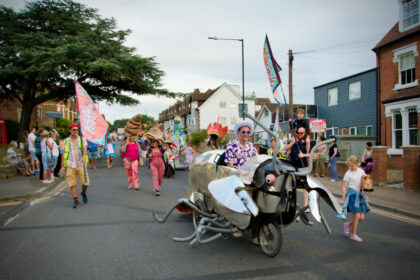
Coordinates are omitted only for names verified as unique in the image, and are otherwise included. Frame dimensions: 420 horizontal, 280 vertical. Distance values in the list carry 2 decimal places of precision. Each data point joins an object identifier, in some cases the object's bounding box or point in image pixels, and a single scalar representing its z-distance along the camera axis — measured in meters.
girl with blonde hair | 4.72
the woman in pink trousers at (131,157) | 9.70
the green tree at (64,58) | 19.86
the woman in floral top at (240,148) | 4.67
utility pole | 18.05
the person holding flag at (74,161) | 7.07
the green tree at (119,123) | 131.54
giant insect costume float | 3.48
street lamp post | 20.93
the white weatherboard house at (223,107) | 53.88
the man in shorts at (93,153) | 16.62
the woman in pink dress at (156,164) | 8.70
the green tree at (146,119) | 107.96
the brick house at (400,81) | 15.52
